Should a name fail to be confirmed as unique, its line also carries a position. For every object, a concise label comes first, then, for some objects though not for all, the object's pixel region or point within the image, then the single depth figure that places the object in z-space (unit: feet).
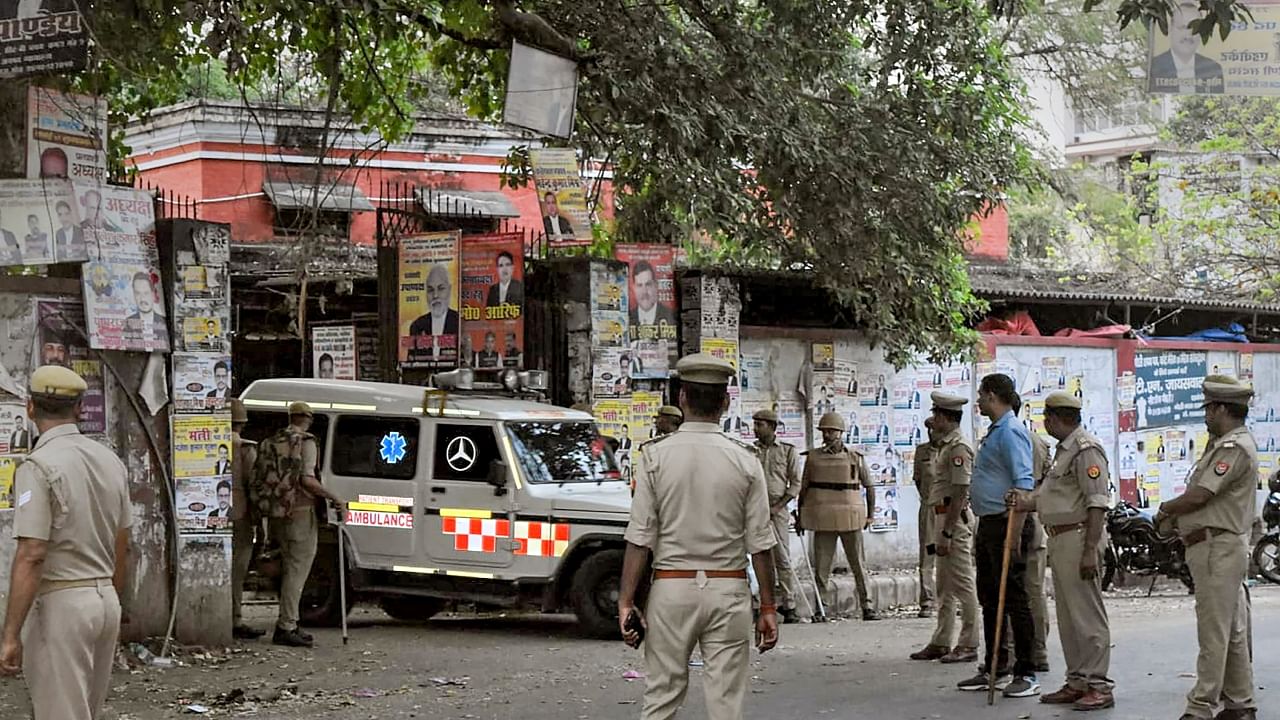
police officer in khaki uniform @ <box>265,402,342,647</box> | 39.52
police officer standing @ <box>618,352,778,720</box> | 20.43
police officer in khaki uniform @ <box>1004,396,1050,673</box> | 32.35
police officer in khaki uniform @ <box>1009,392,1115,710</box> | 29.17
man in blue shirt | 31.37
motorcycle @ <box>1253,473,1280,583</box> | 56.70
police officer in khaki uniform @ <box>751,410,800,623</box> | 46.44
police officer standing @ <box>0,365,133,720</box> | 19.69
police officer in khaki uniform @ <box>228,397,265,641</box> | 39.29
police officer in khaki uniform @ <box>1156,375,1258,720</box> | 26.94
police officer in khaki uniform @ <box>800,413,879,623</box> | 47.50
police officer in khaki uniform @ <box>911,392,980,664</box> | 35.40
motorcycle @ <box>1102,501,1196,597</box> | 54.44
